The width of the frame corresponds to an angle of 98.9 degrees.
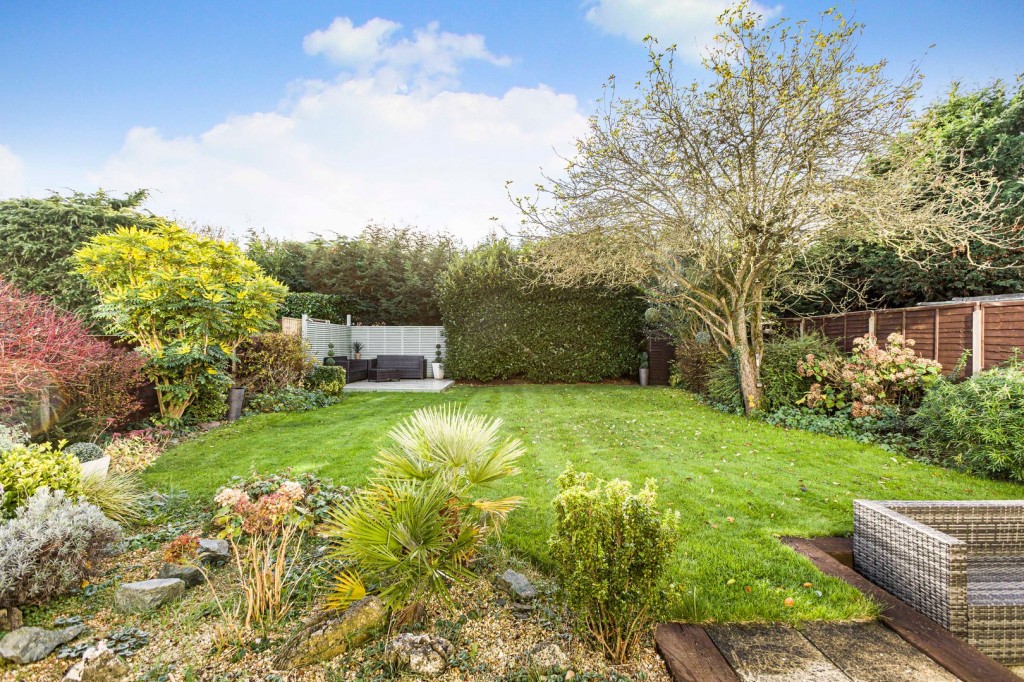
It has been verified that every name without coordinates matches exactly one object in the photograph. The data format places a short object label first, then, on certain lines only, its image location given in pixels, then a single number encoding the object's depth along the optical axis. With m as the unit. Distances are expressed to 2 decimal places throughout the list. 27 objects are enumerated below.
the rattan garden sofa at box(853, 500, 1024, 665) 1.98
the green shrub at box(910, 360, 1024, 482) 4.11
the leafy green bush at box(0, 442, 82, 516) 2.68
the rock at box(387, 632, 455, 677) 1.74
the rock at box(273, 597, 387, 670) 1.79
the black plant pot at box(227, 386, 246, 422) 7.08
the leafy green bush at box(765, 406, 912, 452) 5.48
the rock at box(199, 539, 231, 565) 2.65
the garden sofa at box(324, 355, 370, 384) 12.29
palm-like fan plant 1.83
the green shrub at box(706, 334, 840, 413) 7.07
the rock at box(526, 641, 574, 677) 1.77
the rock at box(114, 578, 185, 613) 2.20
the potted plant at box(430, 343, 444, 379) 13.64
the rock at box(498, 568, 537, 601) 2.28
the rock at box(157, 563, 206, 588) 2.49
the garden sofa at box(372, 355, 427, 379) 13.24
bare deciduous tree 5.73
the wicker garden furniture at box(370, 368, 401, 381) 13.12
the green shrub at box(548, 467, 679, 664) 1.80
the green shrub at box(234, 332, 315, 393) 7.91
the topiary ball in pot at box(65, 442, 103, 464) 4.03
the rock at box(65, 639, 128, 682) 1.69
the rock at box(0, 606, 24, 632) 2.05
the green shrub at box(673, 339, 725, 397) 9.30
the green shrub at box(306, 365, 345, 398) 9.27
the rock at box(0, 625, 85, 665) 1.85
